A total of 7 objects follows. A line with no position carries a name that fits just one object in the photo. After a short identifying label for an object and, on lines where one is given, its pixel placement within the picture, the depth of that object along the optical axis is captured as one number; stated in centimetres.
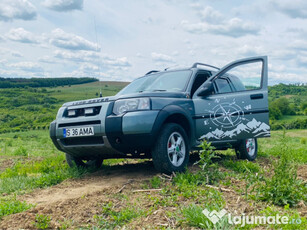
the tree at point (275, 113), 7499
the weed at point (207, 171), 464
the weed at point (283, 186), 376
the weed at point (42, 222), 341
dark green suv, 496
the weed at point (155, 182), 460
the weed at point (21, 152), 1012
